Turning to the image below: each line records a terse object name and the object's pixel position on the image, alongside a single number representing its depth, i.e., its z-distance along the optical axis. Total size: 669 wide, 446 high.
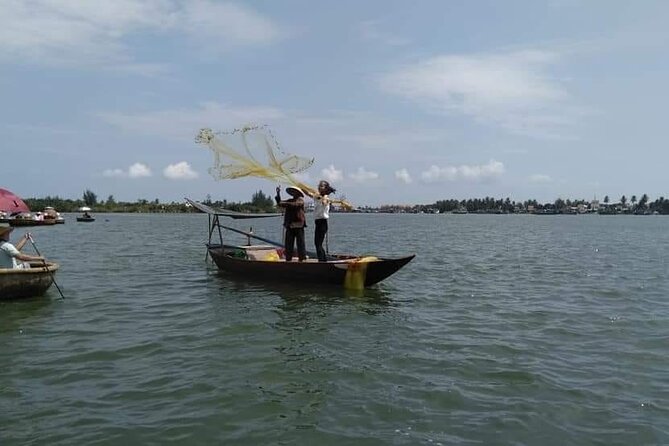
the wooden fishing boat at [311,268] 16.06
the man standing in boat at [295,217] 17.03
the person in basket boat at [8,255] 14.02
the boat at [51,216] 73.93
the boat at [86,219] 85.59
